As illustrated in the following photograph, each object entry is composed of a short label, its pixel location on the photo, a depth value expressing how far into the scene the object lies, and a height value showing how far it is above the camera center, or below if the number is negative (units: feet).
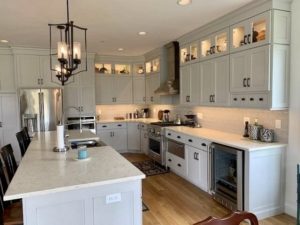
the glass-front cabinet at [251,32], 9.55 +3.01
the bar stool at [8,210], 6.20 -3.07
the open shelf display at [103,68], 21.61 +3.19
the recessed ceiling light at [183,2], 9.53 +4.06
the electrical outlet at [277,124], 10.28 -1.00
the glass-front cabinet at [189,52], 14.28 +3.12
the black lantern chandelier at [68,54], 8.41 +1.77
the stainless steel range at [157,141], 16.42 -2.88
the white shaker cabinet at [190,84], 14.28 +1.14
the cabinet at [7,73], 17.53 +2.27
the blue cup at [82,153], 8.04 -1.72
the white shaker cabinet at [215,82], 11.87 +1.07
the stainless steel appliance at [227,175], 9.75 -3.37
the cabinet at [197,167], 12.11 -3.47
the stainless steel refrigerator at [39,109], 17.24 -0.43
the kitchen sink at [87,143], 11.23 -1.96
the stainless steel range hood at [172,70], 16.72 +2.31
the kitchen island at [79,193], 5.52 -2.22
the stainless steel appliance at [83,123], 19.38 -1.65
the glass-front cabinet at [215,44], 11.92 +3.07
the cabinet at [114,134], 20.84 -2.83
